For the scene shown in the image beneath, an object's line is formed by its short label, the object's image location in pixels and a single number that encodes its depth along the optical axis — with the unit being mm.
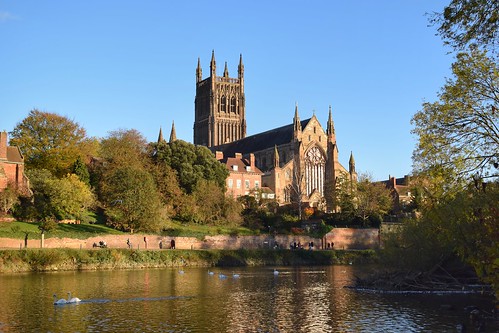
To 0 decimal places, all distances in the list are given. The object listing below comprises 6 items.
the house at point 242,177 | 94756
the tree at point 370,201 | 81125
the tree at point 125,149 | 67625
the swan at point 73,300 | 27828
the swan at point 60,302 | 27431
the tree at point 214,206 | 70450
